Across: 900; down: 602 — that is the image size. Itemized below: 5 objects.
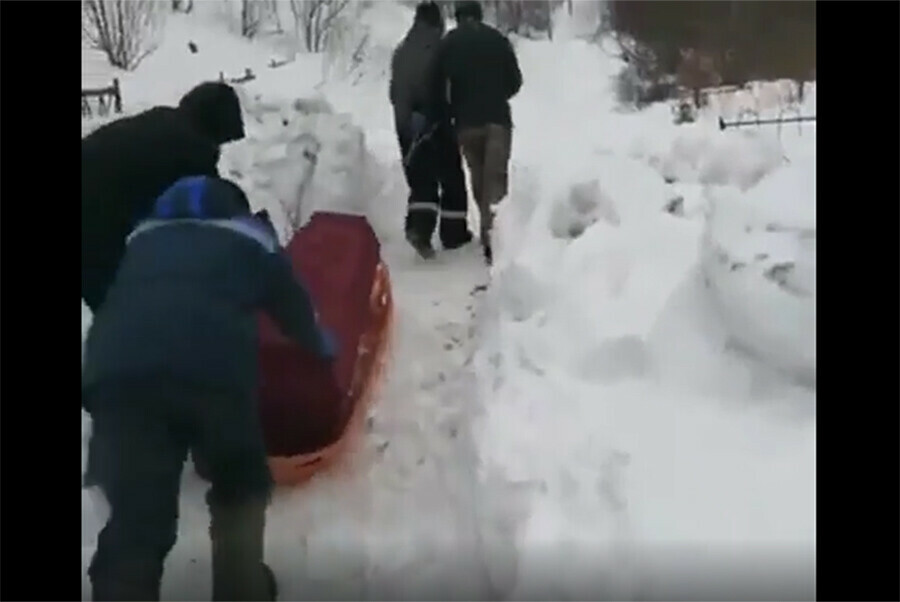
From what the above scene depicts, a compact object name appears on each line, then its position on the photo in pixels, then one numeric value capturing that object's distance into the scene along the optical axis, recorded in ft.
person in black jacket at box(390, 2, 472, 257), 23.03
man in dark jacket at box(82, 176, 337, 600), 9.96
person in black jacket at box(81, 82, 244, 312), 12.83
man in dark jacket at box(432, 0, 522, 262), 22.48
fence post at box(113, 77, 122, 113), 29.05
